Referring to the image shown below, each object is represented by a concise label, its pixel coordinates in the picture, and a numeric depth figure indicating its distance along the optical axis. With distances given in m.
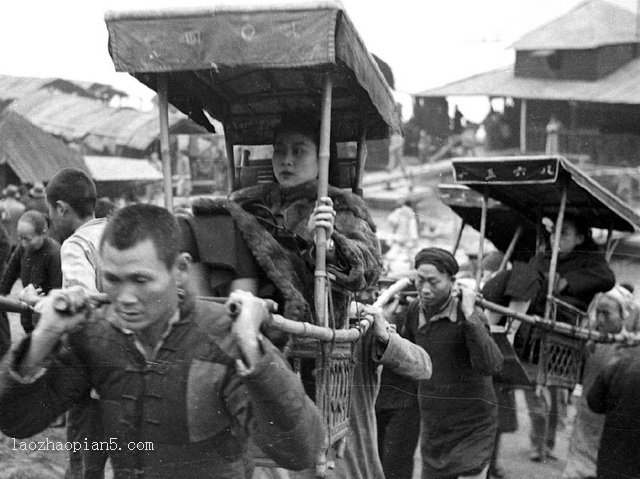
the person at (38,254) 3.58
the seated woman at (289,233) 3.41
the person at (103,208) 3.92
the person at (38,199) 4.05
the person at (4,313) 2.78
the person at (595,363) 4.34
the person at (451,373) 4.46
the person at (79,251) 2.65
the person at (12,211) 4.21
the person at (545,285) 6.52
